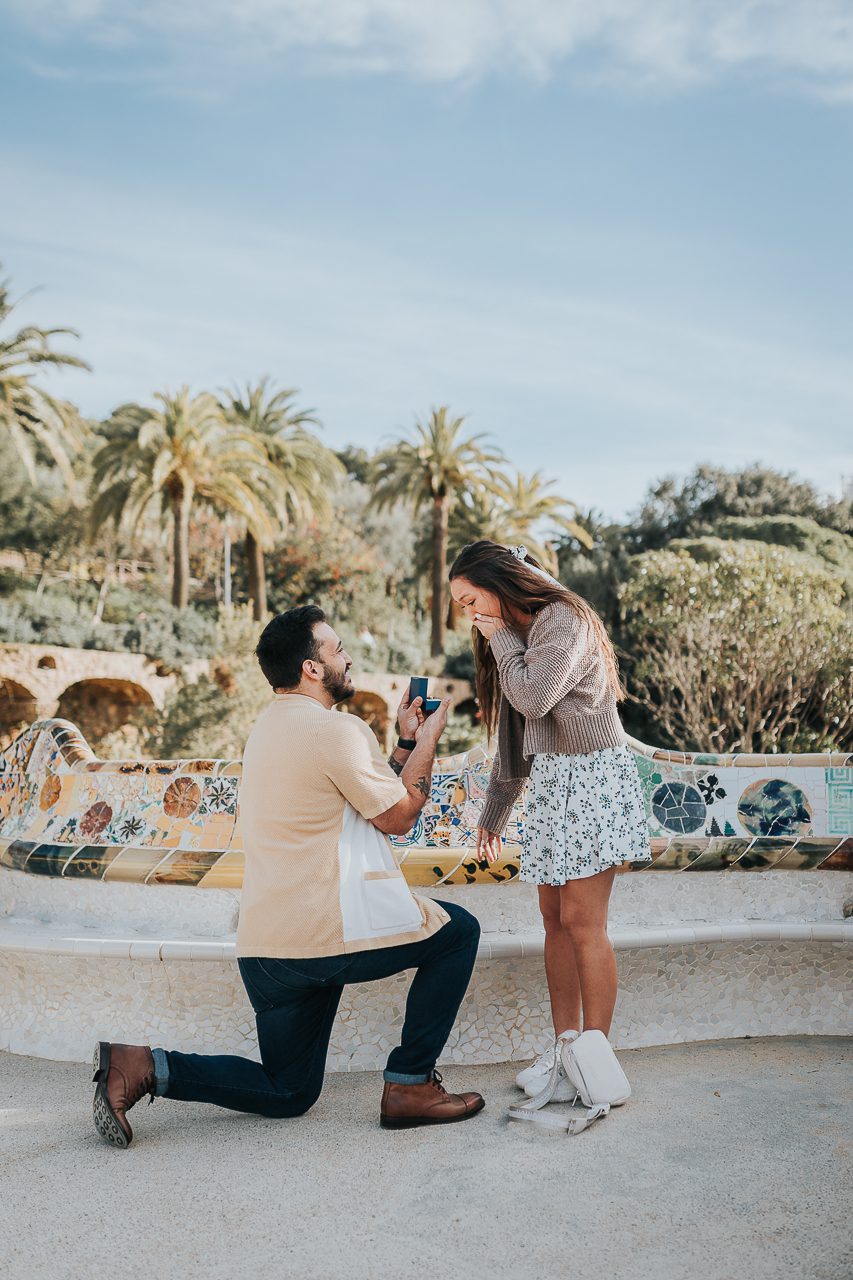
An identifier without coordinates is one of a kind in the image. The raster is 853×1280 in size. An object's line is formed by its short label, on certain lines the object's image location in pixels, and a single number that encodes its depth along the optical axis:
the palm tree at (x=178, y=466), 22.39
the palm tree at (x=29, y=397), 20.14
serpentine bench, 3.65
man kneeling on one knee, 2.85
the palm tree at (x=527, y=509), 28.88
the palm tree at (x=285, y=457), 25.50
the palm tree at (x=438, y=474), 26.19
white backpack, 2.99
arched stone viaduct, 21.33
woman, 3.04
